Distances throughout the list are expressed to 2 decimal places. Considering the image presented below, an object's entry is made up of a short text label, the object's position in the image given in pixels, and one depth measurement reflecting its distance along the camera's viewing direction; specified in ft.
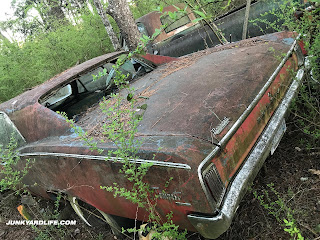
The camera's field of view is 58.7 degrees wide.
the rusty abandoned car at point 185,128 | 6.31
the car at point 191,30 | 18.39
